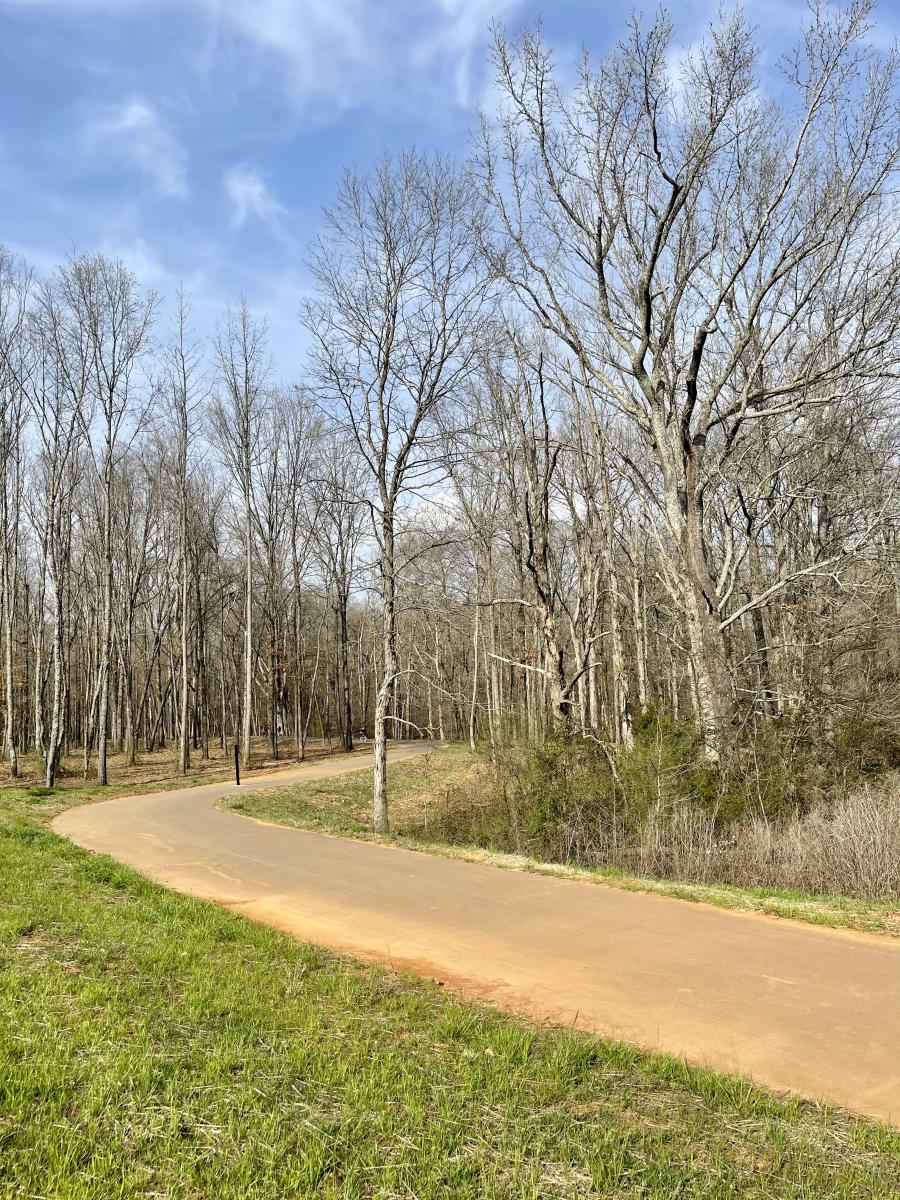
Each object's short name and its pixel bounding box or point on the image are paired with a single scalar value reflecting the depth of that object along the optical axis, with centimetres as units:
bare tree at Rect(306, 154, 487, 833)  1420
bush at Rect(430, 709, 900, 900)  874
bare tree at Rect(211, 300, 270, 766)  2788
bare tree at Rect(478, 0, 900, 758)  1334
